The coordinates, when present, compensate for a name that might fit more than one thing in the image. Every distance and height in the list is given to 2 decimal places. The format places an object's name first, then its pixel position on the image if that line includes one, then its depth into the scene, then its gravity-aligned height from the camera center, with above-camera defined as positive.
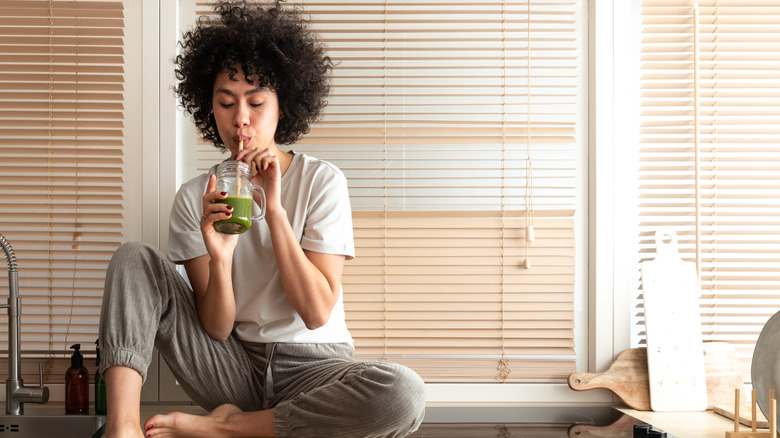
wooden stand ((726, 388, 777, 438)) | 1.52 -0.48
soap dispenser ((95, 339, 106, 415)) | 1.83 -0.49
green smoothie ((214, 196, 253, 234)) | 1.39 -0.01
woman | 1.46 -0.18
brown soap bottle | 1.86 -0.47
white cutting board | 1.93 -0.35
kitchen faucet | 1.82 -0.41
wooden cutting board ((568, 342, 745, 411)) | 1.95 -0.47
